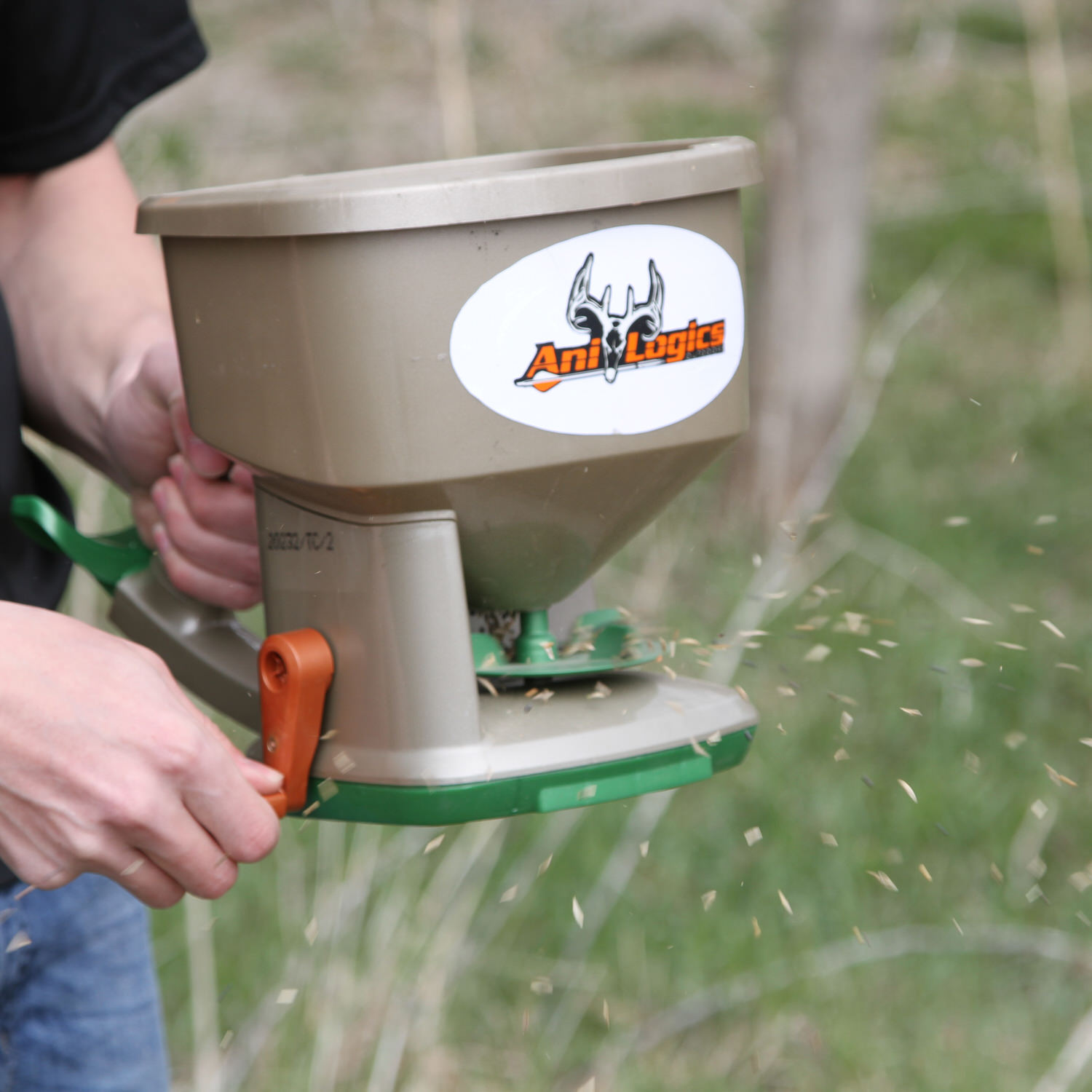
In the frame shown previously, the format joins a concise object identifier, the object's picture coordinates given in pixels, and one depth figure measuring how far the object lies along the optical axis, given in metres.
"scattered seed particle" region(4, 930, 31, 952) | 2.49
